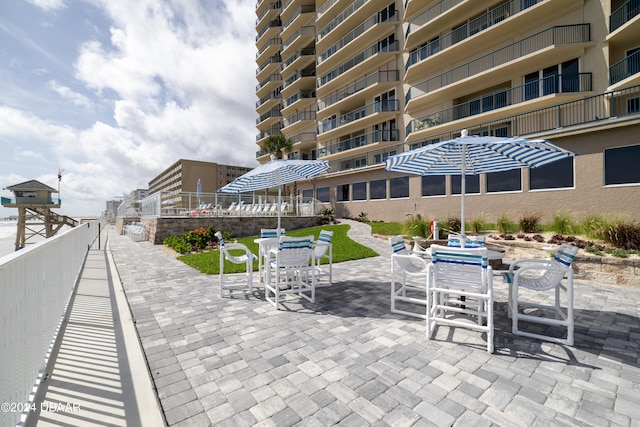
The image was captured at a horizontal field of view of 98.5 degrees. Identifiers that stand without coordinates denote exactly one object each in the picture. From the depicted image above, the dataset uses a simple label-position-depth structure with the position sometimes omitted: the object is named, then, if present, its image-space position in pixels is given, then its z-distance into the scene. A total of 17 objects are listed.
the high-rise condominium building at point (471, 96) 12.12
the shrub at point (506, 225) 9.43
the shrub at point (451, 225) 9.95
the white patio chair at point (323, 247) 5.82
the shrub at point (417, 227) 10.88
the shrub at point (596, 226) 7.25
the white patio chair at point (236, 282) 5.26
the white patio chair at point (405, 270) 4.32
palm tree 27.83
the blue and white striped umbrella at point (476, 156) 4.06
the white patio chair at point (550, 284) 3.37
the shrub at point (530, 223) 9.28
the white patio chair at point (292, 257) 4.65
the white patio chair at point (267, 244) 5.26
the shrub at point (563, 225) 8.57
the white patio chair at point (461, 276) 3.21
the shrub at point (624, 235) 6.69
